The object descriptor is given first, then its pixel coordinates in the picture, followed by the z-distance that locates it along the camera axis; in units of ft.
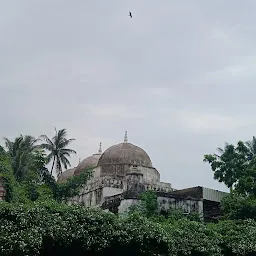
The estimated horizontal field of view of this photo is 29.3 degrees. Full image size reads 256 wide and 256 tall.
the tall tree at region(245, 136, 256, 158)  88.99
